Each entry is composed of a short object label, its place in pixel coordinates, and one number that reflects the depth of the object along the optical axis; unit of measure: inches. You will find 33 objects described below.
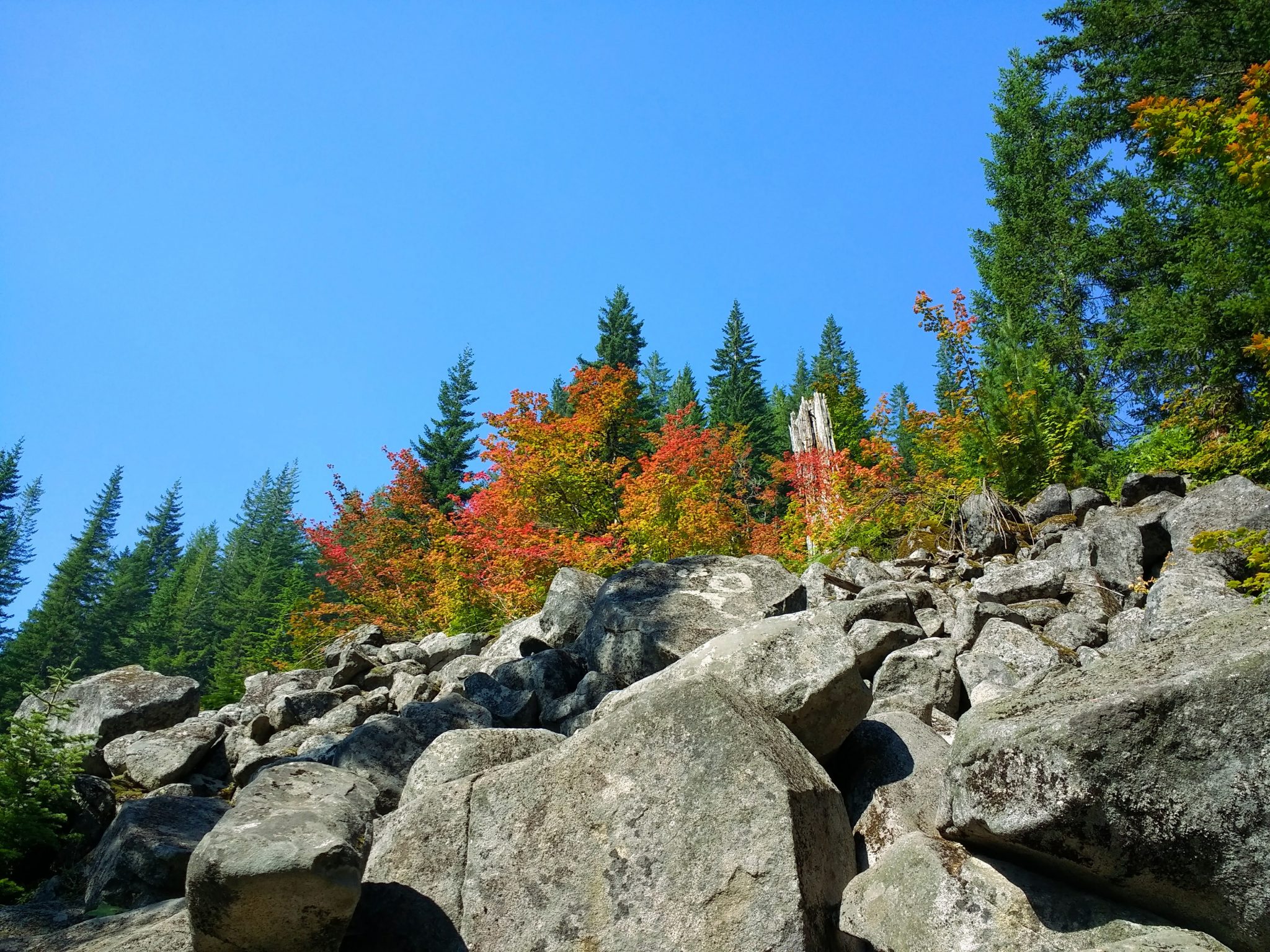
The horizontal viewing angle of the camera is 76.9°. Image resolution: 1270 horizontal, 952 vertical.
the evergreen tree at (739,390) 1616.6
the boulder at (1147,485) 455.2
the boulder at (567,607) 458.0
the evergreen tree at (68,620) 1534.2
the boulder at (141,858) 228.5
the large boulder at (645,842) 152.6
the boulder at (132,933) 166.2
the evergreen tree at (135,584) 1726.1
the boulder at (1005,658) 279.9
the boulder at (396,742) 283.4
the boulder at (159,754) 421.7
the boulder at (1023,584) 372.8
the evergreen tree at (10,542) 1796.6
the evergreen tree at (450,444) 1497.3
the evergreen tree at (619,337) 1529.3
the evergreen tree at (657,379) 1969.7
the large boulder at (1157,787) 123.0
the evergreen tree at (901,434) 1504.7
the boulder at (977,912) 132.0
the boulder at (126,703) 477.4
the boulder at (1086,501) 475.2
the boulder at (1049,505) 490.0
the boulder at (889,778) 185.0
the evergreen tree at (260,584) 1021.8
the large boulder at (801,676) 195.2
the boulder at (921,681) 277.3
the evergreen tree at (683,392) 1882.4
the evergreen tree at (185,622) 1556.3
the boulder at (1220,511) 355.6
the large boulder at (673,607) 347.6
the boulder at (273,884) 146.5
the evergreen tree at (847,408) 1011.9
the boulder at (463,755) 204.8
